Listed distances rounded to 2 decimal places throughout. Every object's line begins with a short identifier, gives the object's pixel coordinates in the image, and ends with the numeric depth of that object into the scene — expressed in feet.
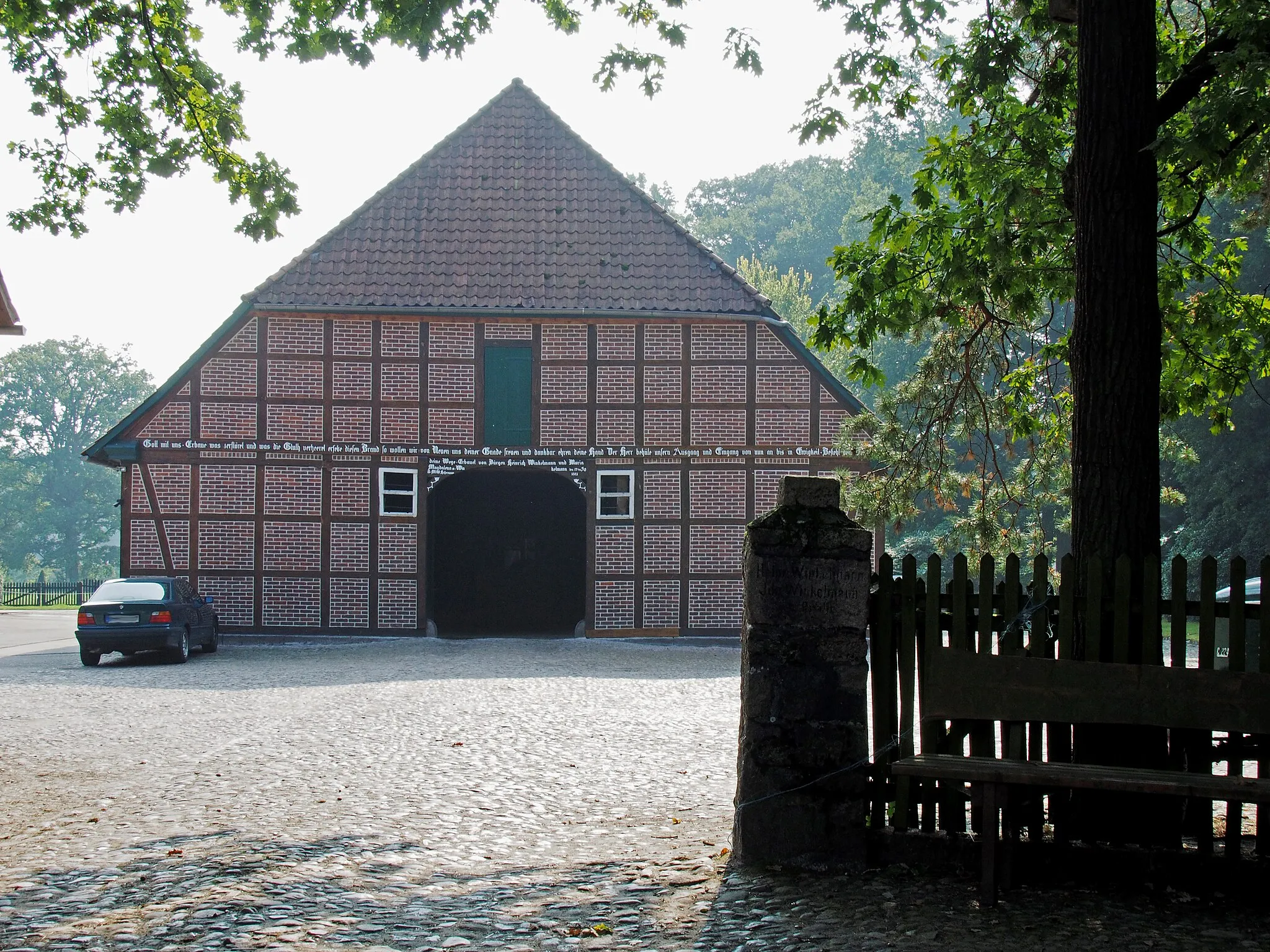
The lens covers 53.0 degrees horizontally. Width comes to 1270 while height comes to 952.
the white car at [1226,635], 48.39
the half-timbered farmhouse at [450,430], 68.95
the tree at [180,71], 30.76
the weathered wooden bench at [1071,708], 16.24
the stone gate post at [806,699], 18.24
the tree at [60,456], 241.55
